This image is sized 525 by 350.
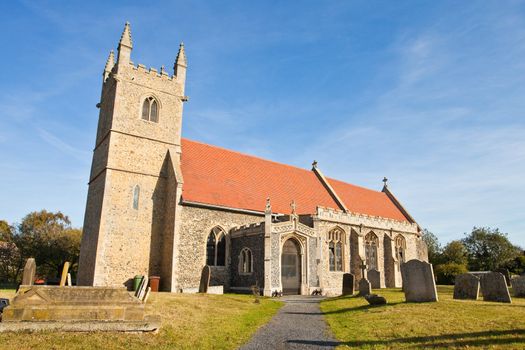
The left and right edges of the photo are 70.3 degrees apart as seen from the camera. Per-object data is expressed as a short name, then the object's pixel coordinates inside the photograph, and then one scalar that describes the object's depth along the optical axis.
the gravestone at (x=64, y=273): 11.24
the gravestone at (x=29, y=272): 12.41
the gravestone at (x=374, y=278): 23.33
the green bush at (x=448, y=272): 33.56
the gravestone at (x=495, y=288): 13.48
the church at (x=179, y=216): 19.98
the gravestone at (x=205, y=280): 18.72
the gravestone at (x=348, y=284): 18.82
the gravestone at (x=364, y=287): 16.89
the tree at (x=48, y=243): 36.53
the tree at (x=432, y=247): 48.30
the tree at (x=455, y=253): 44.11
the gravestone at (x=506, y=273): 23.58
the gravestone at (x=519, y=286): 17.08
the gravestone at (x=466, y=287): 14.68
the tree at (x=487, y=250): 48.75
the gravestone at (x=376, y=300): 13.29
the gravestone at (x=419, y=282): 13.26
